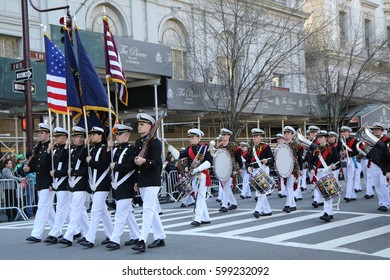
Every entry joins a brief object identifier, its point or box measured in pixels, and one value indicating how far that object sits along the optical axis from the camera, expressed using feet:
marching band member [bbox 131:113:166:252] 28.81
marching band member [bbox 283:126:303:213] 43.47
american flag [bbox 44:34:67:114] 39.09
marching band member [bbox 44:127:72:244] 33.65
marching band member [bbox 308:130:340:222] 39.45
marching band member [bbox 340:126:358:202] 50.78
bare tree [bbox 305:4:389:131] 91.45
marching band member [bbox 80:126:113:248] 30.78
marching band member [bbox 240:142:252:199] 60.85
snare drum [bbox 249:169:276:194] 40.96
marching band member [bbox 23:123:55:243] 34.24
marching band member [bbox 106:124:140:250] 29.60
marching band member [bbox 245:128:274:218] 43.70
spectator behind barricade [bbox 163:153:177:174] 62.95
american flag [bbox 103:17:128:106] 35.12
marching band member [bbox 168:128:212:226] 38.60
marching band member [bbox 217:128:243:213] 46.57
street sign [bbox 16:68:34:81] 50.62
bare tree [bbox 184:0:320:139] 74.23
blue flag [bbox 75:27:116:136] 34.81
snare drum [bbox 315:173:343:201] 37.83
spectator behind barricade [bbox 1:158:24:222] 48.93
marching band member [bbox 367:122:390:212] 42.50
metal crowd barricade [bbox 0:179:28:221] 48.65
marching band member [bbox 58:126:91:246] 32.01
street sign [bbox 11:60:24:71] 52.85
